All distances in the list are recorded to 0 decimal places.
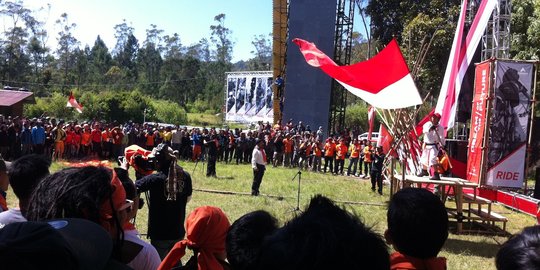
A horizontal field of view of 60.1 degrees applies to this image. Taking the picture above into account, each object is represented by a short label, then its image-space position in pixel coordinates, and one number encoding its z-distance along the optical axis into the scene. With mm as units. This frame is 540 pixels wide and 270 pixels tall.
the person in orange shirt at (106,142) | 18578
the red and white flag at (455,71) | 12316
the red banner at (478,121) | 8305
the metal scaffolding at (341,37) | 26062
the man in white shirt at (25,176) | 3027
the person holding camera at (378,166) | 13953
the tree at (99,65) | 65000
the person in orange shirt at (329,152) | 18862
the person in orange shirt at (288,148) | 19828
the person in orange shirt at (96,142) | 18391
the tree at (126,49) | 81438
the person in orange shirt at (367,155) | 17766
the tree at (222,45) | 77812
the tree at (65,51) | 70500
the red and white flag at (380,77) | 8656
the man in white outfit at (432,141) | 9469
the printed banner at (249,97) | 36250
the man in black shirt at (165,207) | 3936
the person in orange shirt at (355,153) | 18219
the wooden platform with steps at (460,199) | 8545
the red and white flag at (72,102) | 25156
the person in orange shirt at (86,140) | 17945
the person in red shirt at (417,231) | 2195
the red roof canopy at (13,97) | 24122
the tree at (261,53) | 85000
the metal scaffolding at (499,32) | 11312
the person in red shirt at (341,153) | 18531
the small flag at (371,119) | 17381
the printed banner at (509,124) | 8125
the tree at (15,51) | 55969
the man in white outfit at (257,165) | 11727
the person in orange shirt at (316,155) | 19031
